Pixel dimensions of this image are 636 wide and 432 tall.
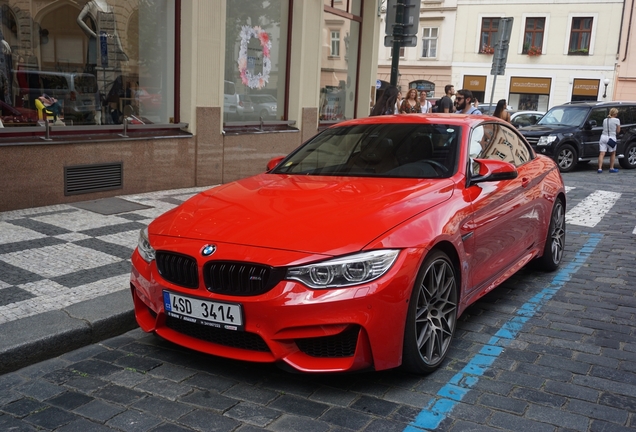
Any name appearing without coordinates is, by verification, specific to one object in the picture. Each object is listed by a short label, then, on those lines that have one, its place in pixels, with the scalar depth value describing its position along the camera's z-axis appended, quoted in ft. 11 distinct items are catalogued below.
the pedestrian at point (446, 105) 46.96
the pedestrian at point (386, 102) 32.27
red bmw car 11.53
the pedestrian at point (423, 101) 50.31
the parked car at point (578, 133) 55.31
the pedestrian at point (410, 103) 41.55
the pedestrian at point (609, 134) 55.36
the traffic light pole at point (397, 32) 32.48
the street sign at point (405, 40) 32.71
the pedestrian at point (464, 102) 35.63
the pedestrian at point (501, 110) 39.02
